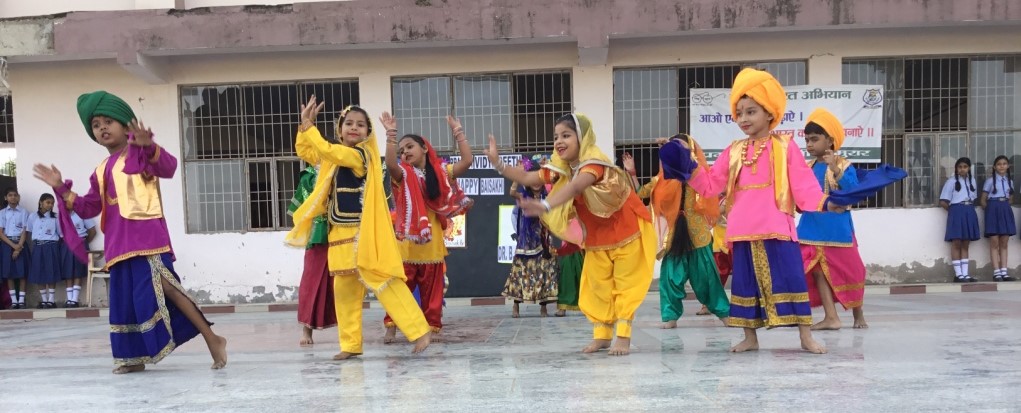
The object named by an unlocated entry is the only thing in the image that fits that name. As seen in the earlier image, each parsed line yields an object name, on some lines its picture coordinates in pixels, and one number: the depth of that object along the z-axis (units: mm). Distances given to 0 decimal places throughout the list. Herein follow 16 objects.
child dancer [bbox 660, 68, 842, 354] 4910
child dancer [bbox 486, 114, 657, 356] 5070
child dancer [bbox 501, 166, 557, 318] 8383
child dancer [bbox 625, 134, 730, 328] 6762
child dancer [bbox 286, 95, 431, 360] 5203
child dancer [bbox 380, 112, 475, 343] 6238
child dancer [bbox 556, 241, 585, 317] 8211
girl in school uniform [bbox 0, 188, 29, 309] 11703
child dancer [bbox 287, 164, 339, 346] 6363
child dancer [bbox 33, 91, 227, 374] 4863
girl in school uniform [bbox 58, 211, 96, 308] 11593
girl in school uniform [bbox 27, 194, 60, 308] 11633
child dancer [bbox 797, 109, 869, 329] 6289
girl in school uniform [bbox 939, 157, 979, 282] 10898
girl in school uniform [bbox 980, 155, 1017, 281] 10891
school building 10742
